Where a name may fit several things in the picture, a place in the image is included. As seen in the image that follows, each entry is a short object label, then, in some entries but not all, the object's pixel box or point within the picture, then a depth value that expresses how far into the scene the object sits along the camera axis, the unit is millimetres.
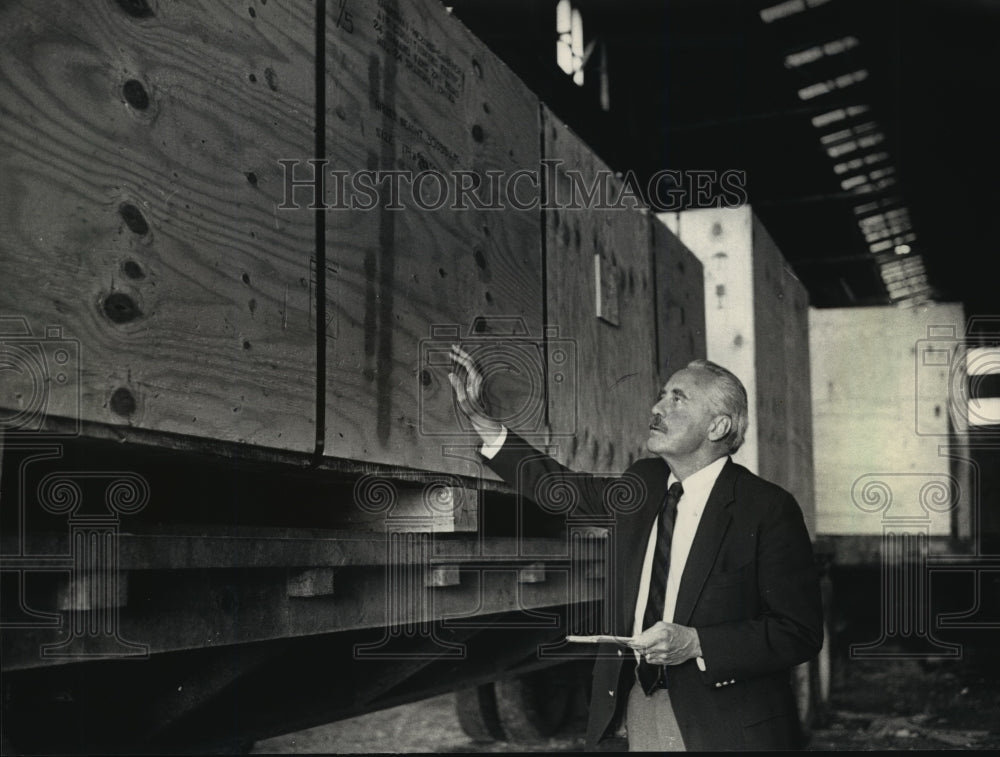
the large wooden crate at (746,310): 6996
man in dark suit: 2979
